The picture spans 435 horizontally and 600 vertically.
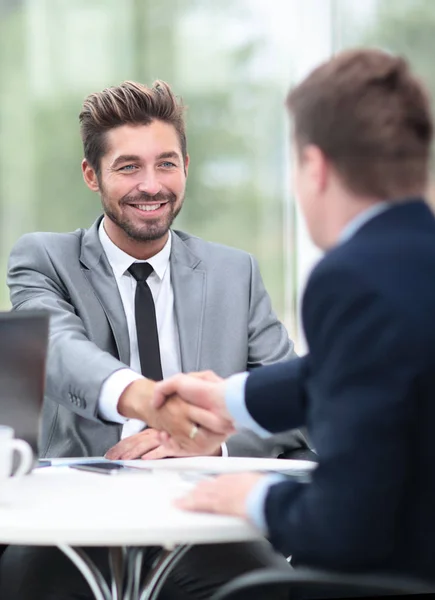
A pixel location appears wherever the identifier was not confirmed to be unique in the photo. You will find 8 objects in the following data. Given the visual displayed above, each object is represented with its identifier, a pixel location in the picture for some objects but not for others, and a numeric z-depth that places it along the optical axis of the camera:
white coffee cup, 1.96
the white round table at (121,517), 1.85
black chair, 1.63
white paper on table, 2.12
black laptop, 2.04
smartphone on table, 2.12
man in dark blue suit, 1.62
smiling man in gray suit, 2.39
